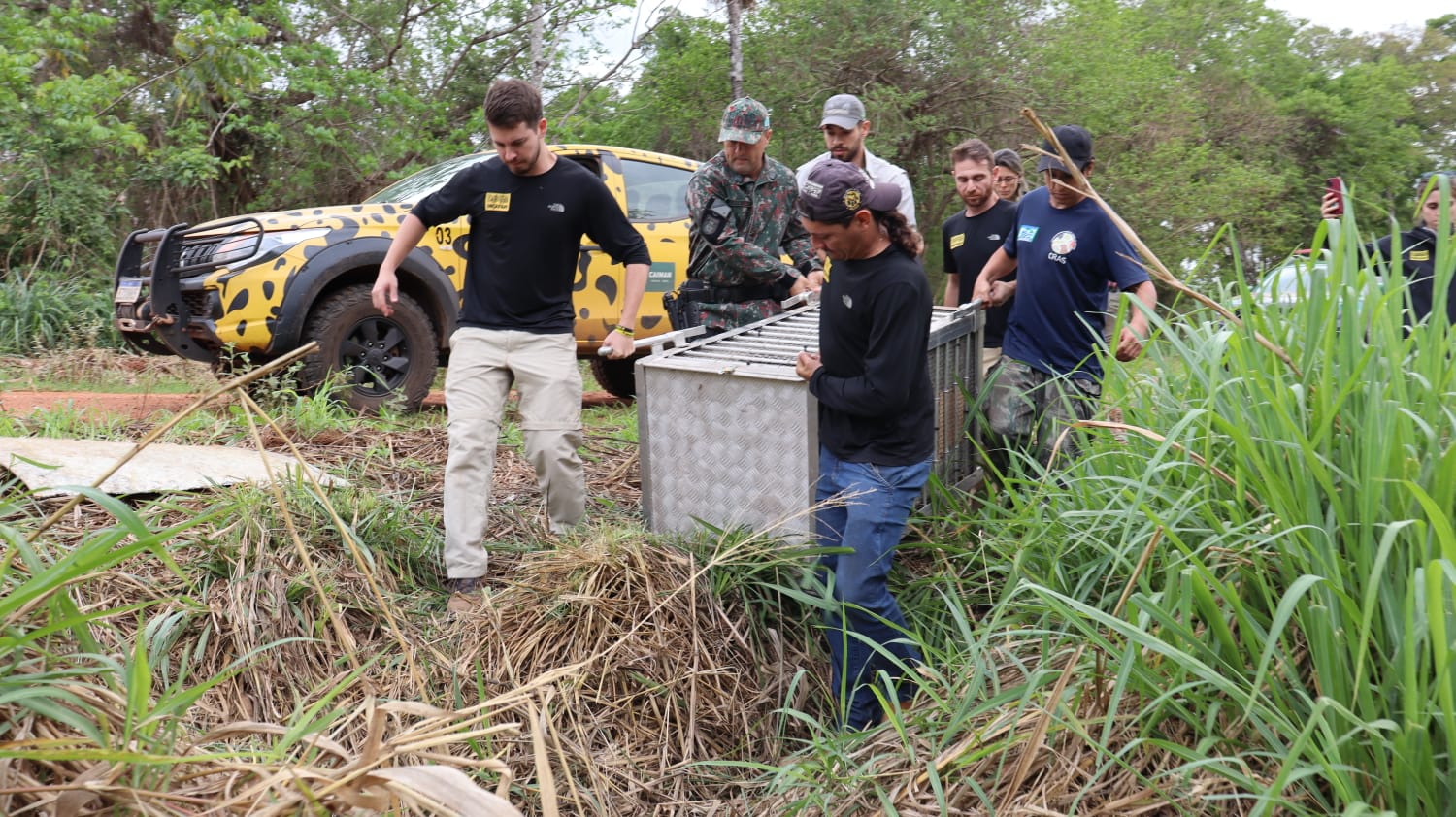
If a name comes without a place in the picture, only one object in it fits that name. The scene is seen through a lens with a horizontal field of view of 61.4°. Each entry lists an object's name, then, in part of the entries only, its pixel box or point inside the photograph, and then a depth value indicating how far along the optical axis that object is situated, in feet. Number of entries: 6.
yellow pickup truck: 22.97
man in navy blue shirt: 15.57
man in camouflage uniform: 17.90
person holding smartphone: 15.05
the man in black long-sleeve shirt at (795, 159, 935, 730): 12.06
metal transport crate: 13.56
